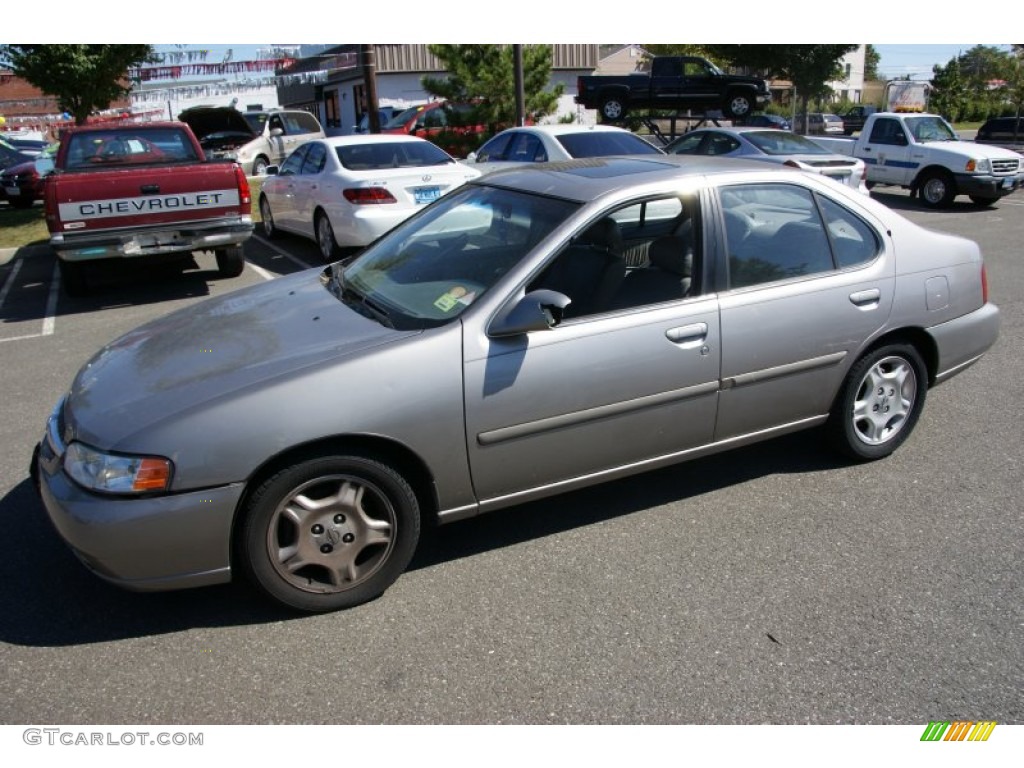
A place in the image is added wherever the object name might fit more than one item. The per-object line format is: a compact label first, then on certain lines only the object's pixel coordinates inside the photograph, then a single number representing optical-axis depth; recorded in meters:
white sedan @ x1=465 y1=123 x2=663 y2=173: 11.18
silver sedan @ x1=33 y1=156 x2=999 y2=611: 2.99
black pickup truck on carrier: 22.28
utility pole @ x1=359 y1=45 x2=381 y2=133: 15.00
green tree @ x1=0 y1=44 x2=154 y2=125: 14.54
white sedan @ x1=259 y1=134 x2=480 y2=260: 9.36
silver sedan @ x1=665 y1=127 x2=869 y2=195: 13.02
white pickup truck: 14.64
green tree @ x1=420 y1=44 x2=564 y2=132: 18.11
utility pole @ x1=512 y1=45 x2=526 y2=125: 16.03
